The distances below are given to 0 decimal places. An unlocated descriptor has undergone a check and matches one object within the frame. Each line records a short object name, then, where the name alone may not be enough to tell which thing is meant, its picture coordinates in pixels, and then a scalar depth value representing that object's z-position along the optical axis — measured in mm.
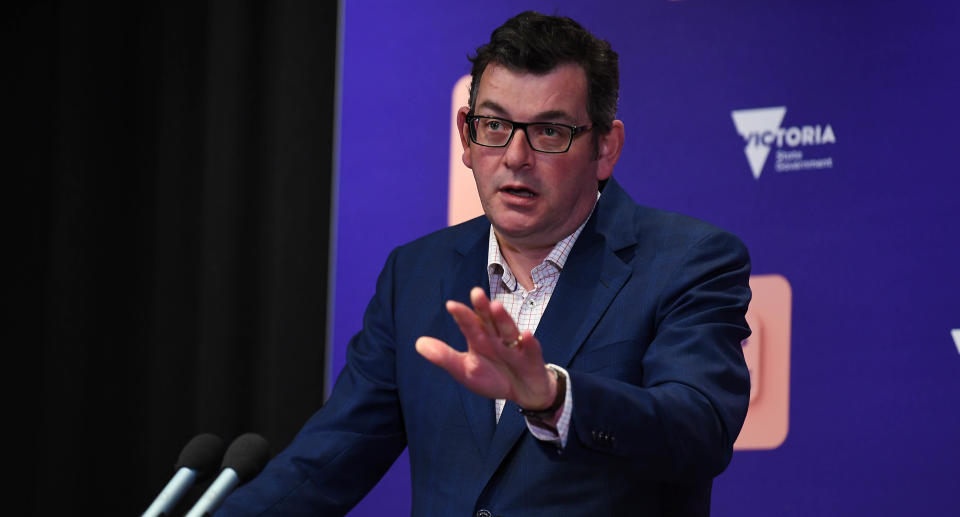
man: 4035
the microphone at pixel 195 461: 4184
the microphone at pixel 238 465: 4109
